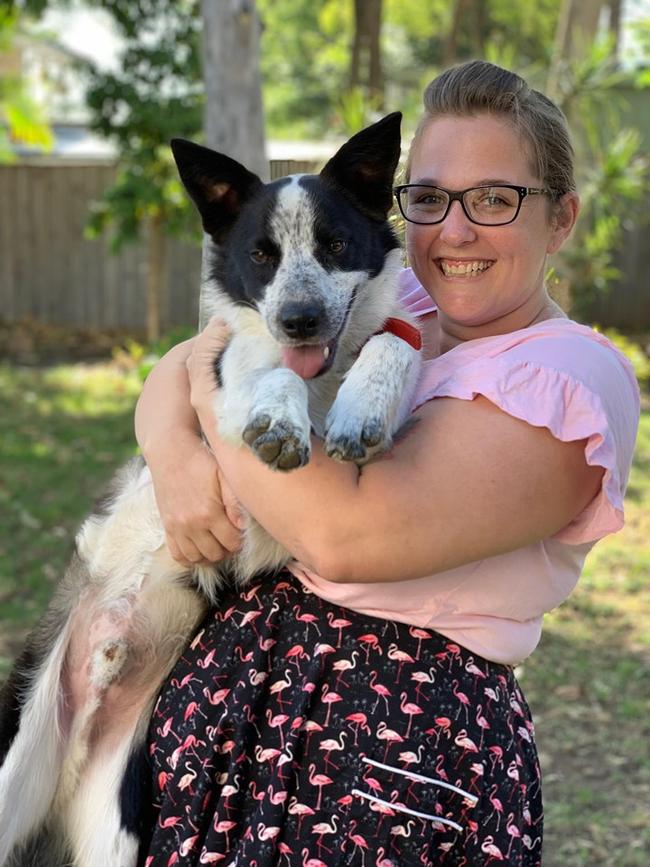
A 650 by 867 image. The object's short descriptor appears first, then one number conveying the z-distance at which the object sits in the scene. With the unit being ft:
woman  5.75
